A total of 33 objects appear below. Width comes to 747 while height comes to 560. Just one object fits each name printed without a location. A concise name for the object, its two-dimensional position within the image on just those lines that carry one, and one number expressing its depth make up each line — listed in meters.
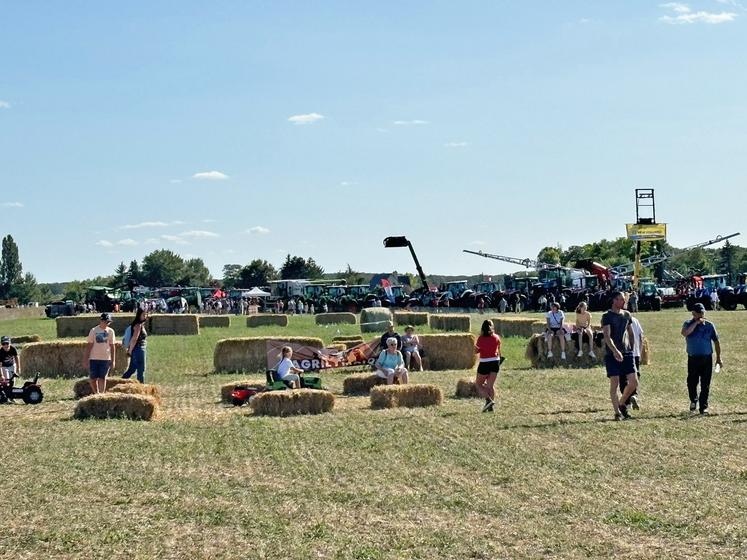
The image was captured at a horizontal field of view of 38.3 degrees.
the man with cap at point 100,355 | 17.89
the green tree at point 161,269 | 153.00
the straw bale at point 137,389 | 17.09
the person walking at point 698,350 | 15.18
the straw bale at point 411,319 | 48.22
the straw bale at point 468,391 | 17.89
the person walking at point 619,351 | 14.49
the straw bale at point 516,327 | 35.44
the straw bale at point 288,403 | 15.74
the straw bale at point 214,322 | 52.06
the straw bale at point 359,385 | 19.31
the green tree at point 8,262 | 155.88
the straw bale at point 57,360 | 24.27
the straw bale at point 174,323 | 47.53
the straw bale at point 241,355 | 25.22
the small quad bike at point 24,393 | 18.14
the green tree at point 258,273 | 139.50
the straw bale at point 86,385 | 18.67
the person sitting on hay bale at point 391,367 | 18.55
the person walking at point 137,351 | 19.55
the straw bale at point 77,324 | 44.44
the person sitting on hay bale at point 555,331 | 23.97
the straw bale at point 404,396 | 16.27
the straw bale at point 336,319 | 53.34
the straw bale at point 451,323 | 40.56
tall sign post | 72.69
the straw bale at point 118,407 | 15.16
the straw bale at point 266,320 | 52.56
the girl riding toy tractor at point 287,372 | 18.08
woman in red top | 15.82
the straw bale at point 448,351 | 24.88
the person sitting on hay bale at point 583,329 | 23.77
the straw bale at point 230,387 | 18.12
